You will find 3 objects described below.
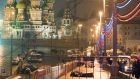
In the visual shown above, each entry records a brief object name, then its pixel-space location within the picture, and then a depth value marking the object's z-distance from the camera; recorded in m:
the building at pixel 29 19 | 175.12
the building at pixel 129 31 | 104.61
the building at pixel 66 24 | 177.88
